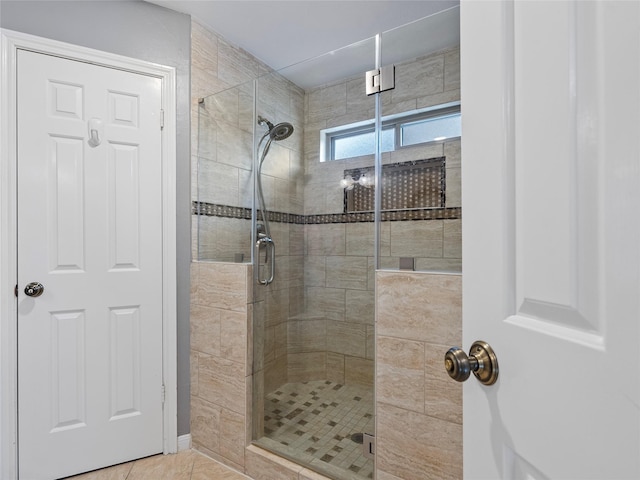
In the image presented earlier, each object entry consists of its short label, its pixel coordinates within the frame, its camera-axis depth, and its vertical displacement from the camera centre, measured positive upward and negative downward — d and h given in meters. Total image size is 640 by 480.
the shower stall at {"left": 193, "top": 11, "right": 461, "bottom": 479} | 1.43 +0.16
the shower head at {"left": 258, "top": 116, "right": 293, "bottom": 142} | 1.93 +0.65
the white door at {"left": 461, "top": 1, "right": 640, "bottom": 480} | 0.38 +0.01
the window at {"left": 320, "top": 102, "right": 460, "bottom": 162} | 1.39 +0.50
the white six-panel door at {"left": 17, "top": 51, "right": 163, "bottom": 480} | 1.60 -0.13
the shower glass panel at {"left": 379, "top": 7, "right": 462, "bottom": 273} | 1.36 +0.38
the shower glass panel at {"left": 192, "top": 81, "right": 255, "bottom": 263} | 1.94 +0.41
